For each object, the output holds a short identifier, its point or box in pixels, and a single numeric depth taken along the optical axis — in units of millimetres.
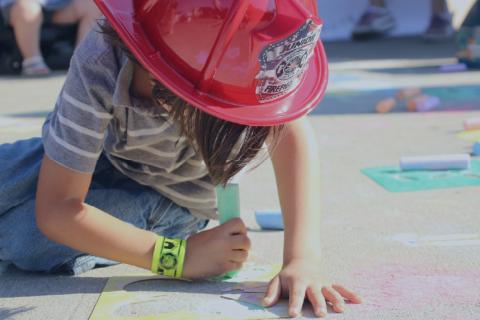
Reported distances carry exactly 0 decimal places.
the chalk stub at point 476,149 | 3839
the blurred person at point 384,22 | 9484
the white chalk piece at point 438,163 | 3533
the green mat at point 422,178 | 3335
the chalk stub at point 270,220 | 2928
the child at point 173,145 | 1865
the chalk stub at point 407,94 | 5509
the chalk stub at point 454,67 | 7001
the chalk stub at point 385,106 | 5123
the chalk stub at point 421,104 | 5149
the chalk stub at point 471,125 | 4410
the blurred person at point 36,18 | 7386
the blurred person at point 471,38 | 6859
